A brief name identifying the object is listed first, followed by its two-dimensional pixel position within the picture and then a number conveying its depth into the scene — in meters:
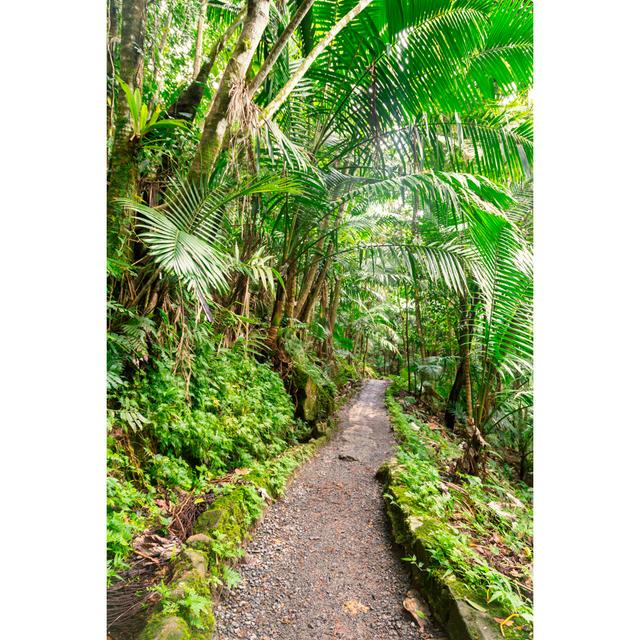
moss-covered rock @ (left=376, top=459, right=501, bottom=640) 0.79
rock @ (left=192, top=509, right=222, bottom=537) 1.17
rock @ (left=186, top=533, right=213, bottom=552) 1.06
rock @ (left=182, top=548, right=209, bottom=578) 0.93
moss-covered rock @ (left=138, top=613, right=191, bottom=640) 0.70
